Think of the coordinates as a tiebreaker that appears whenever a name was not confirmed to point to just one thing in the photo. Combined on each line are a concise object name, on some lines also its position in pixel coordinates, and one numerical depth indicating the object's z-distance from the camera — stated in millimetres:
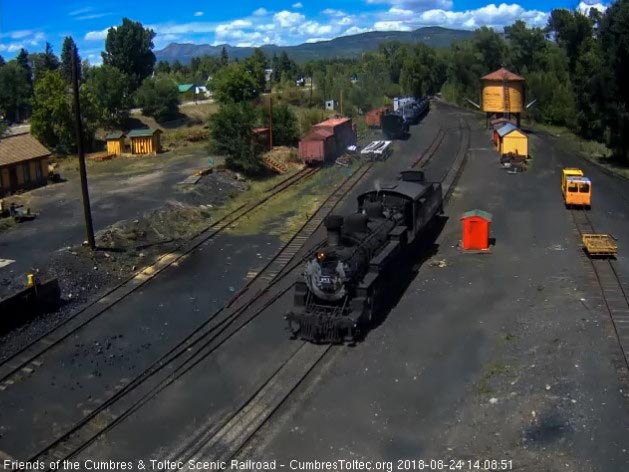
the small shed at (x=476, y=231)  23172
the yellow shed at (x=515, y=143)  40781
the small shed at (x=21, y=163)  35219
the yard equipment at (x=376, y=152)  41188
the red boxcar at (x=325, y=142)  40500
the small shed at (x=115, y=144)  49062
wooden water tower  55250
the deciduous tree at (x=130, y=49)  79625
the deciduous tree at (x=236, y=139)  37562
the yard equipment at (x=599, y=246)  21734
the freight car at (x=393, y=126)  50000
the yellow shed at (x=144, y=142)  48906
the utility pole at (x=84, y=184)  22422
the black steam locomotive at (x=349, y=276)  15867
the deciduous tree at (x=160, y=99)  65562
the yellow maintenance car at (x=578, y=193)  28594
